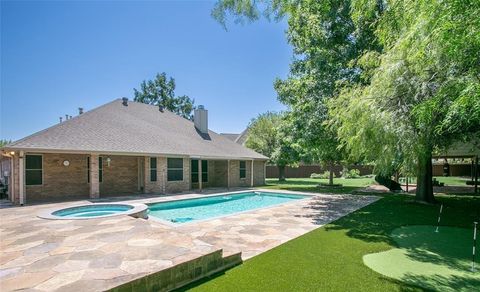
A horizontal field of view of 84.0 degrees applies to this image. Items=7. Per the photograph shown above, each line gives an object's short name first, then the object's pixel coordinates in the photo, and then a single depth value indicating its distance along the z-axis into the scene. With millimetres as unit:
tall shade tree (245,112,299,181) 28094
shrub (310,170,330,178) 34562
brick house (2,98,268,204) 12617
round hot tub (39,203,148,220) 9078
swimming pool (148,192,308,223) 11227
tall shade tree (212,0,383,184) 12562
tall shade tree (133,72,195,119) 40188
